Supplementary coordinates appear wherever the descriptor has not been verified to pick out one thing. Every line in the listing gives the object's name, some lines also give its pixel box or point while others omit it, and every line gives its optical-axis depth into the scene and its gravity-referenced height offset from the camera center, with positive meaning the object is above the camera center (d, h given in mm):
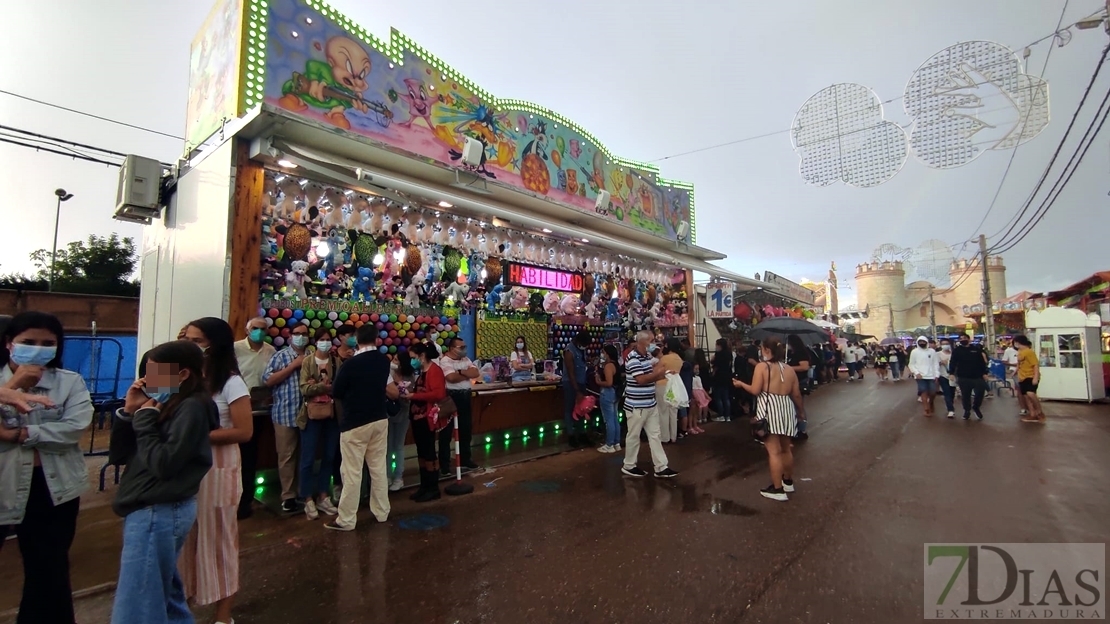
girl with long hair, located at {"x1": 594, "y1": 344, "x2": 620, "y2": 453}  7910 -898
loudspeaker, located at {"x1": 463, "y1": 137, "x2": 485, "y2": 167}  7871 +3024
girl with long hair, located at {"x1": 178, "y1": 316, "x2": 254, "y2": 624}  2746 -872
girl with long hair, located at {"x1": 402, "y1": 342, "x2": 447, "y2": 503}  5551 -956
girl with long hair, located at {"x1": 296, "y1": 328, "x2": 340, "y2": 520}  5059 -1028
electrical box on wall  6965 +2132
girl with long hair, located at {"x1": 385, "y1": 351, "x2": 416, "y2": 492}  5863 -1084
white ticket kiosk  13148 -158
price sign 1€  14499 +1257
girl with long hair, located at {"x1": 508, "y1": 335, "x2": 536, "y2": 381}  8969 -389
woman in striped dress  5438 -766
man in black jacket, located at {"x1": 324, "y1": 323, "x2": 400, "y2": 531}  4645 -742
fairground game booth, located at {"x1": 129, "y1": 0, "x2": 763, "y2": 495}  5820 +1892
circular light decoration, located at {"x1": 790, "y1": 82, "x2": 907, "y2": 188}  6594 +2934
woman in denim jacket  2516 -690
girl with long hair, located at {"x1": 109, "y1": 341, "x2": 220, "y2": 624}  2266 -609
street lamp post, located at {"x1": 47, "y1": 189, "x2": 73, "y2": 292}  18930 +5146
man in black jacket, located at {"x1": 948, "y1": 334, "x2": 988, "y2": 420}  10570 -547
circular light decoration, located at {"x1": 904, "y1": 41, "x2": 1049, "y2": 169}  5848 +3098
